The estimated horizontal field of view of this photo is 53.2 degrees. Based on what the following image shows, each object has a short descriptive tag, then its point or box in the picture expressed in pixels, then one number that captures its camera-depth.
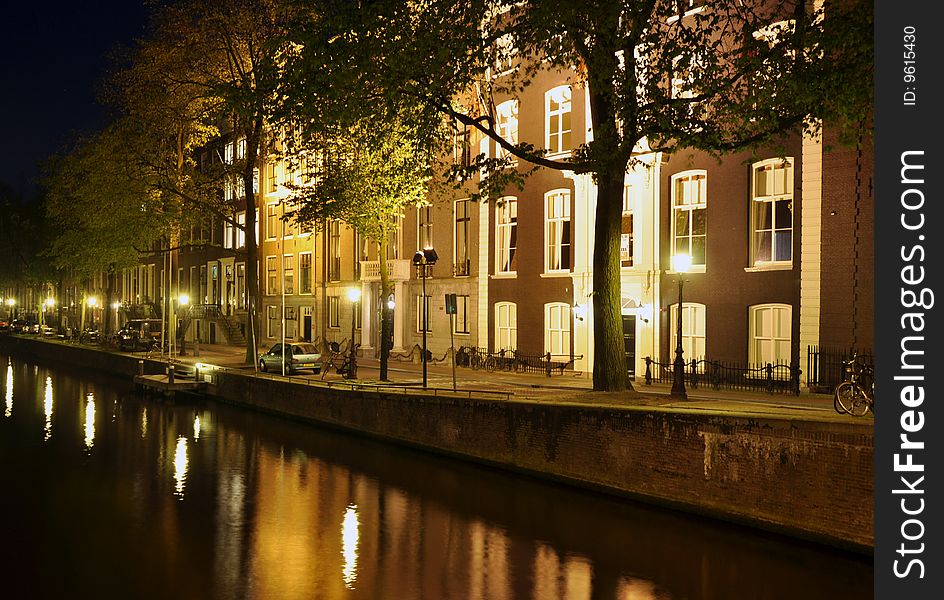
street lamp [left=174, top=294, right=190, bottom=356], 52.11
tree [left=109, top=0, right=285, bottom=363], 39.09
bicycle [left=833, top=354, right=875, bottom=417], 18.27
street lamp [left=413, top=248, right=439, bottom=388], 29.88
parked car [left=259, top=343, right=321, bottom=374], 39.62
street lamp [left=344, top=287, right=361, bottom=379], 34.12
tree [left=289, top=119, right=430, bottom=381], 30.95
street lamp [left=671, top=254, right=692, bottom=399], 23.67
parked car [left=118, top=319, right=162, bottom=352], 58.78
